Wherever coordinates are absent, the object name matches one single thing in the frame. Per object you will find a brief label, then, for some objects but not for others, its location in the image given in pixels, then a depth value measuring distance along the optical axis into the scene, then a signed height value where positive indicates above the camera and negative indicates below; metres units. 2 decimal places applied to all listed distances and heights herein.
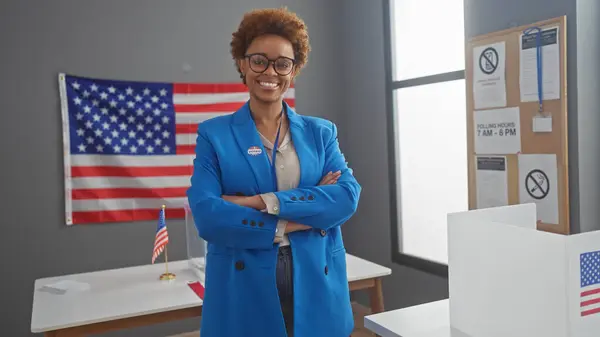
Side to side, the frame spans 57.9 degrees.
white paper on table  2.43 -0.55
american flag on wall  3.43 +0.14
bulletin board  2.44 +0.15
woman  1.63 -0.15
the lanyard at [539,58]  2.49 +0.42
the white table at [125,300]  2.06 -0.57
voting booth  1.13 -0.29
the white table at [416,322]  1.45 -0.47
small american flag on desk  2.61 -0.36
